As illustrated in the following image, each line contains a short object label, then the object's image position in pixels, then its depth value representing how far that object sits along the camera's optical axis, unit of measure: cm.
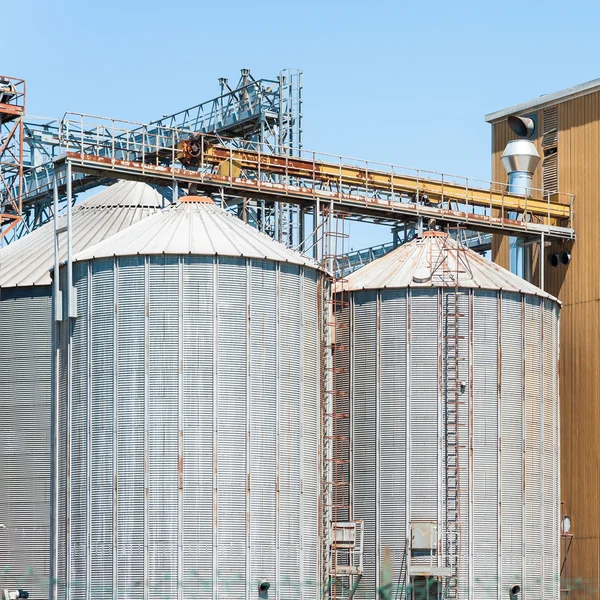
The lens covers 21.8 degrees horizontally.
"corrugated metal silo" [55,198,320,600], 5178
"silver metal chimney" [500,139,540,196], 7181
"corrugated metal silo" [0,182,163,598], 5872
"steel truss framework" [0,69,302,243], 8231
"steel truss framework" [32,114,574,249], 6078
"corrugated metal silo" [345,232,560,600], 5897
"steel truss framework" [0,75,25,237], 7781
